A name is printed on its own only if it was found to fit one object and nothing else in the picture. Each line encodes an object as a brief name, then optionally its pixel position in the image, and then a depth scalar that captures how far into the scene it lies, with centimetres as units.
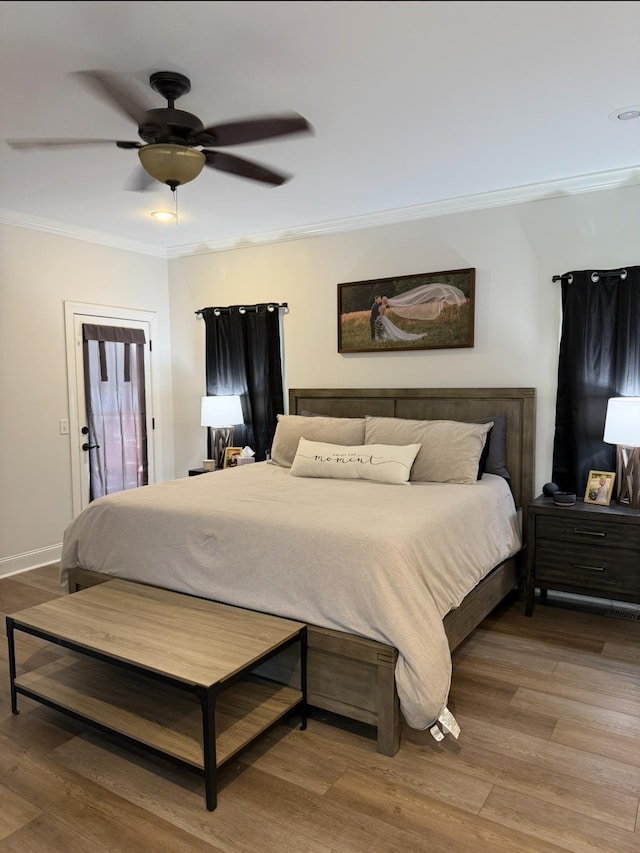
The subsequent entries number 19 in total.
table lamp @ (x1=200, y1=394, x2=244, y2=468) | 495
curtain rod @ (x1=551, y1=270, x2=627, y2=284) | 355
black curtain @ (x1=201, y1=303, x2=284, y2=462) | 500
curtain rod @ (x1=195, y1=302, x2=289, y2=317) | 495
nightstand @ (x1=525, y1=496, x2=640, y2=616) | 326
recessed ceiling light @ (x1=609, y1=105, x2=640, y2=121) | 270
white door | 475
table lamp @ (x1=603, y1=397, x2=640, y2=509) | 321
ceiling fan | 237
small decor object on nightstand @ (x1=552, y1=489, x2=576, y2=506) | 347
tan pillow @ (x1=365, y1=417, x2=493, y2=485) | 356
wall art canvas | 414
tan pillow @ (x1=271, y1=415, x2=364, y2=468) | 411
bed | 223
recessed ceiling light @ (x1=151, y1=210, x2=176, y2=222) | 429
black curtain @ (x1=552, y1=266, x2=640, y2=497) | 355
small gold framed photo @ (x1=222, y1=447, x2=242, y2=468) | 494
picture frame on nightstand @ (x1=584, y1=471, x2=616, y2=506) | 349
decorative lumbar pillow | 355
